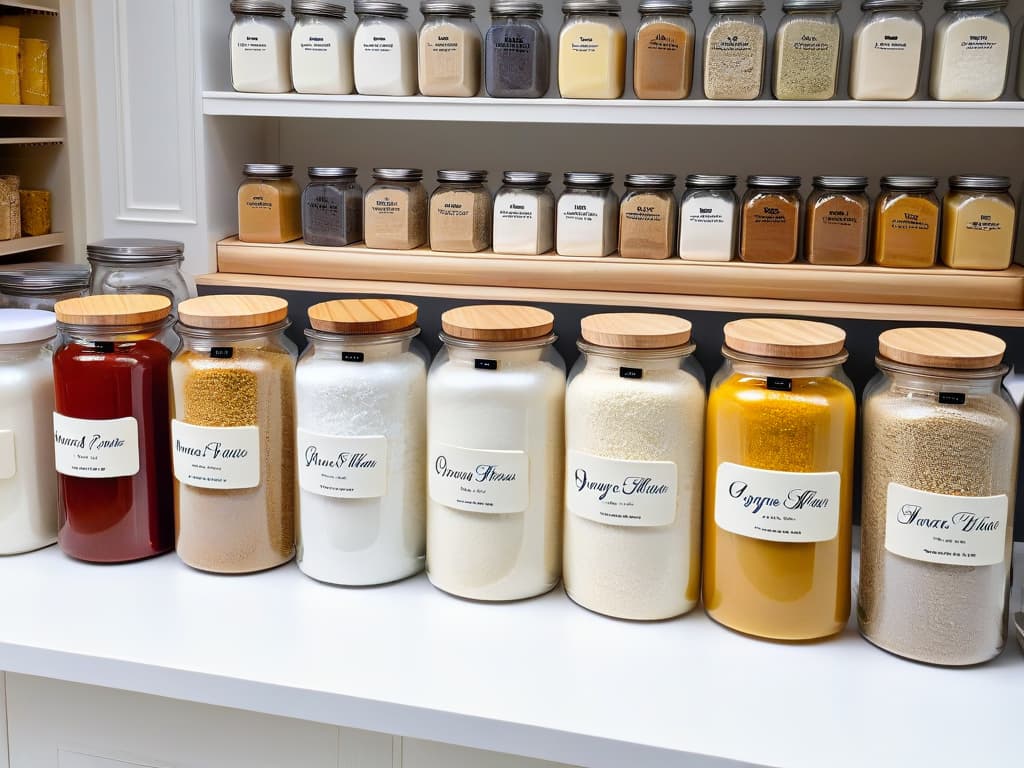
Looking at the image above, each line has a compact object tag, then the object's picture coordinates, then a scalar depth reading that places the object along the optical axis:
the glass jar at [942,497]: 0.91
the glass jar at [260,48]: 1.31
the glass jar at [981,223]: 1.17
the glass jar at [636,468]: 0.99
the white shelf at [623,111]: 1.14
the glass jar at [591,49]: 1.22
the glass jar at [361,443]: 1.05
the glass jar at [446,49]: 1.26
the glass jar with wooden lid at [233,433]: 1.07
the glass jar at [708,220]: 1.23
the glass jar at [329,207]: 1.34
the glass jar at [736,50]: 1.18
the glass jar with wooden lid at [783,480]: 0.94
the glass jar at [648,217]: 1.25
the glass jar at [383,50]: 1.27
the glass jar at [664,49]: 1.20
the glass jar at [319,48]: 1.29
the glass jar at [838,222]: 1.20
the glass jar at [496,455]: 1.02
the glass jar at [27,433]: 1.12
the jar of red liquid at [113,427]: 1.09
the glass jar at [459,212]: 1.29
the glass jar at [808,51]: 1.17
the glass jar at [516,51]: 1.24
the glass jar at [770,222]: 1.22
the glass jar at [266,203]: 1.36
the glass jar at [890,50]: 1.15
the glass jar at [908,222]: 1.19
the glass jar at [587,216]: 1.26
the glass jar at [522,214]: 1.27
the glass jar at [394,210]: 1.32
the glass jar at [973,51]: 1.13
